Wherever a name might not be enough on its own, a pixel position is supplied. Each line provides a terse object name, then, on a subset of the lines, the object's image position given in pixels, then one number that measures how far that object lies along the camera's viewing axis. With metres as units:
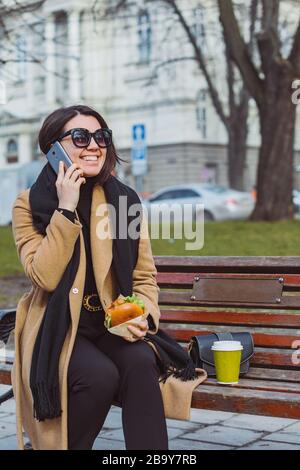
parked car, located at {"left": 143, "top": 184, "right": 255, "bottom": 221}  28.23
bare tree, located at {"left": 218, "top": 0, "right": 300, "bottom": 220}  13.68
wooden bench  4.07
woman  3.72
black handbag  4.28
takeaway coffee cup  4.08
